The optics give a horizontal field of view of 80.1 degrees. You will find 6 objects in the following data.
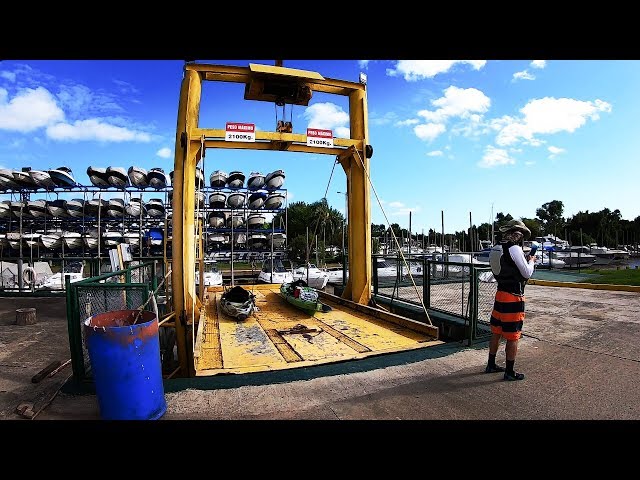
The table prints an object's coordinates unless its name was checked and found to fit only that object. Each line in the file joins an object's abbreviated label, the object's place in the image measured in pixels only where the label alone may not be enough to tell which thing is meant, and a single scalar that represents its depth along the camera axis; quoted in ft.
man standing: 15.48
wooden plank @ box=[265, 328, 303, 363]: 18.08
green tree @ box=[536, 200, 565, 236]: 249.75
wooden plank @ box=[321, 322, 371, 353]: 19.42
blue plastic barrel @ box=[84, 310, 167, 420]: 11.78
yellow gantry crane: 21.52
